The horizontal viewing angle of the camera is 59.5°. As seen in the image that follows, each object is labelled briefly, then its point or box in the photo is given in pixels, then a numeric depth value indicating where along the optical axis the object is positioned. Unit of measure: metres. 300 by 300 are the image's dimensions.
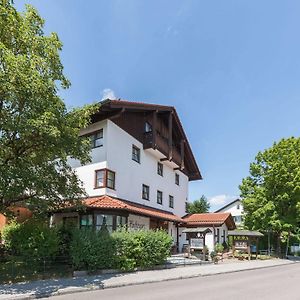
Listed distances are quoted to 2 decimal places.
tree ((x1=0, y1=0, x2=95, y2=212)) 10.44
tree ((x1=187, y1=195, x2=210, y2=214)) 43.83
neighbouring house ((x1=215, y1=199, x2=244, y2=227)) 52.71
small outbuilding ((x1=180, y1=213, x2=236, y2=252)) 26.52
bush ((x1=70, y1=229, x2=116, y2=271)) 12.39
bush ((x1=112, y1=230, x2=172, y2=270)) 13.44
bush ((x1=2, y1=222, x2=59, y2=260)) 11.81
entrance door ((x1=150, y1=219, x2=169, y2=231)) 21.72
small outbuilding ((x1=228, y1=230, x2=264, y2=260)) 23.23
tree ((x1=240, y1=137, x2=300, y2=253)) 26.81
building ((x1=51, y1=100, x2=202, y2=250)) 17.38
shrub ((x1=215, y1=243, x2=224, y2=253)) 22.43
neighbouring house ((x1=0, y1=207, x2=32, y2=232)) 16.69
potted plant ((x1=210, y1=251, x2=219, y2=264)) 19.48
